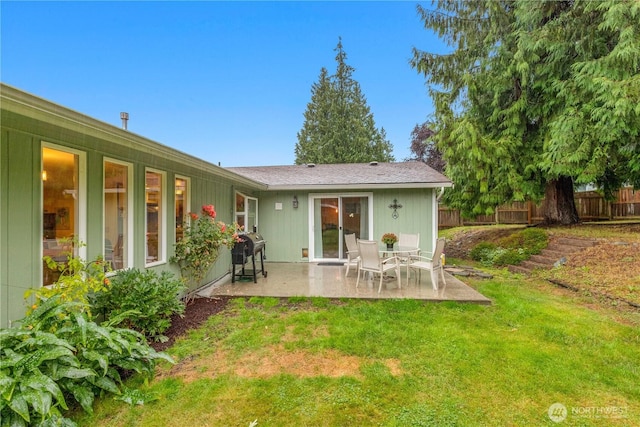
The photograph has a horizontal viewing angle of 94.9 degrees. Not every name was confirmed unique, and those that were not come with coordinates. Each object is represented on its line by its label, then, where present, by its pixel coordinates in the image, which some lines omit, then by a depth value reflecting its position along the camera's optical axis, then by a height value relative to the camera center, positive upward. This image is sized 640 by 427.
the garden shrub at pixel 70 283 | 2.49 -0.57
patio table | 6.02 -0.75
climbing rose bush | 4.73 -0.42
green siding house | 2.52 +0.30
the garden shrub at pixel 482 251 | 8.60 -1.03
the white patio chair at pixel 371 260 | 5.23 -0.78
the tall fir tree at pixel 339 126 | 23.23 +7.53
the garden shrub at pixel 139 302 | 3.20 -0.92
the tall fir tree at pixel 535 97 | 7.04 +3.38
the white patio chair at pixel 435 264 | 5.21 -0.85
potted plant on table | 6.50 -0.50
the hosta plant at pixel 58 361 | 1.79 -1.01
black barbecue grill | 5.71 -0.62
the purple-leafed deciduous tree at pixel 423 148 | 18.64 +4.58
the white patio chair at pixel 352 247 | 6.66 -0.67
